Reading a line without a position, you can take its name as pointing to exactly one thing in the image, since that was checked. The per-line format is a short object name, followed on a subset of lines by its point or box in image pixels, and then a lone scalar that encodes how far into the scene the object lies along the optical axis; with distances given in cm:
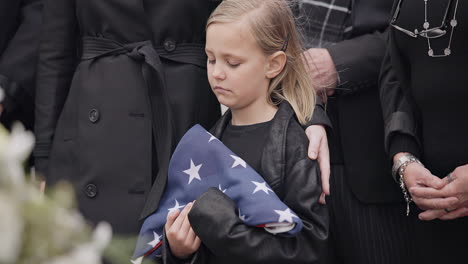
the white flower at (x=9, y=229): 131
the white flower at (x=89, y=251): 138
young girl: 268
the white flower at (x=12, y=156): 133
